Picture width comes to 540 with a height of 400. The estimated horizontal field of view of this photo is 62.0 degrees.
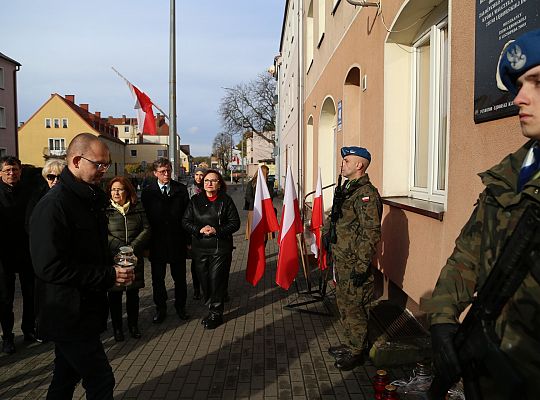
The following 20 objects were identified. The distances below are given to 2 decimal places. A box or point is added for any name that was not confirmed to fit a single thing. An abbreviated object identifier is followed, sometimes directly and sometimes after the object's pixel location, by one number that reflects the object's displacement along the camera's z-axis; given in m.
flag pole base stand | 5.64
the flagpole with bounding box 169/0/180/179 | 10.40
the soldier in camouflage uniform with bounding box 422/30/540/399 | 1.31
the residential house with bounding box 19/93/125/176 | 60.12
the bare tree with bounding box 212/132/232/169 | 74.94
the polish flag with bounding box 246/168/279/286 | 6.04
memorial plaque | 2.76
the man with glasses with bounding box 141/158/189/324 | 5.45
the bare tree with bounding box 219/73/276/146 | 52.06
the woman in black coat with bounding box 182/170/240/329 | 5.29
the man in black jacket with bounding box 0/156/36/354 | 4.56
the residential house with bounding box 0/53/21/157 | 36.41
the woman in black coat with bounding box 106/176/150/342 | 4.86
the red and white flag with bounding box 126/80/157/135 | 10.48
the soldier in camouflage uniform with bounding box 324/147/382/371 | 3.92
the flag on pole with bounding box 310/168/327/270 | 6.34
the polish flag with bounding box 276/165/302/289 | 5.77
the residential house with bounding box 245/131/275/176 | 72.50
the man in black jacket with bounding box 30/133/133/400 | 2.47
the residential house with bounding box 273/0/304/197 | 16.34
